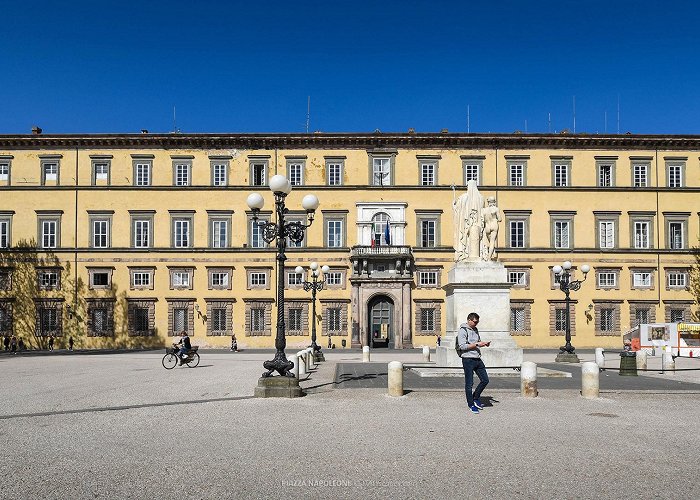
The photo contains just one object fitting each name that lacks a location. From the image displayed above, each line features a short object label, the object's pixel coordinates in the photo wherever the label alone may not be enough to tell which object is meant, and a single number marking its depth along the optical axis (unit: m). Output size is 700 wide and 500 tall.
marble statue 20.70
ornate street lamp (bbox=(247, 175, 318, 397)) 15.10
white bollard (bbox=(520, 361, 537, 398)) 14.80
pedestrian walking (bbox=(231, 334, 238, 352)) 45.47
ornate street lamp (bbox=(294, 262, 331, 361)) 30.36
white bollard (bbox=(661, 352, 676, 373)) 24.50
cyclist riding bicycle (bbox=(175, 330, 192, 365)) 27.52
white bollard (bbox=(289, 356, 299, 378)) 18.56
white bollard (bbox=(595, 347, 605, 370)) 28.32
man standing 12.65
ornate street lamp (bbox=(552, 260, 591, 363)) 29.95
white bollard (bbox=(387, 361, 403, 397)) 15.12
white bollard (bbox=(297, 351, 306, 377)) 21.18
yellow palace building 49.12
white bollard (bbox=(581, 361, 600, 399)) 15.00
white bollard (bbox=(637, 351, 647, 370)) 25.10
